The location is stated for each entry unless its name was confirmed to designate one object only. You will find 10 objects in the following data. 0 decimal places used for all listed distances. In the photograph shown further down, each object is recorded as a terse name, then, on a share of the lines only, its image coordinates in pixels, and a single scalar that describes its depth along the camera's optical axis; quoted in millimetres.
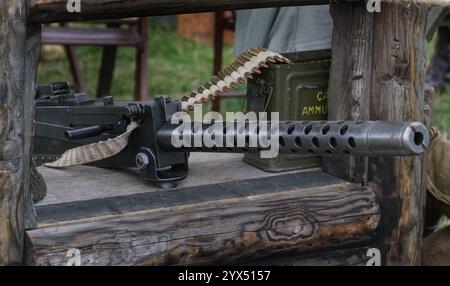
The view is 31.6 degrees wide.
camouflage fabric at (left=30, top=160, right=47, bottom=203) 2148
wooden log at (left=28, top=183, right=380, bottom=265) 2064
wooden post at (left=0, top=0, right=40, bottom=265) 1947
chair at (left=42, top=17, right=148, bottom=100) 5191
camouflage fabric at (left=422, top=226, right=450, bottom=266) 2920
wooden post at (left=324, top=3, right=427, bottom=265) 2475
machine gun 1969
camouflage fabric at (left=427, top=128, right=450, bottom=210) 2852
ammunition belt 2582
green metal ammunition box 2594
